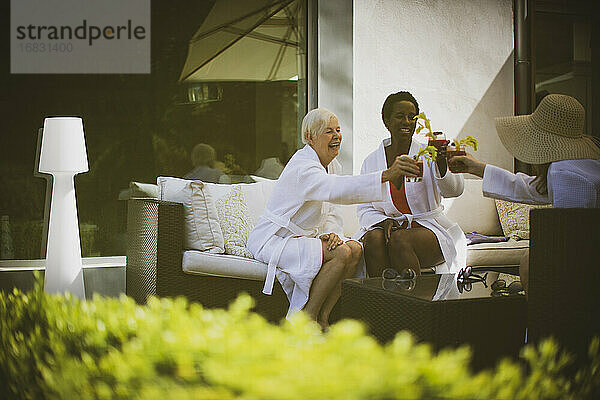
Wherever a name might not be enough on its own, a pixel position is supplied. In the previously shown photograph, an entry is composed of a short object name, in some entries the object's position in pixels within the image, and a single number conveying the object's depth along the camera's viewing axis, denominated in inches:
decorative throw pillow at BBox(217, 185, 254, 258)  164.4
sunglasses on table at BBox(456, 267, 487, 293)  121.6
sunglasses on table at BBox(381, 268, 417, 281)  121.6
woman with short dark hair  161.8
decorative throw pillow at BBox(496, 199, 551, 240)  200.6
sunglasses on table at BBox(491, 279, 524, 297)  119.6
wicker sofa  150.5
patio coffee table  103.6
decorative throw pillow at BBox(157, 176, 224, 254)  157.2
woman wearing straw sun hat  101.7
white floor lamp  144.8
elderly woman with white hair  151.3
